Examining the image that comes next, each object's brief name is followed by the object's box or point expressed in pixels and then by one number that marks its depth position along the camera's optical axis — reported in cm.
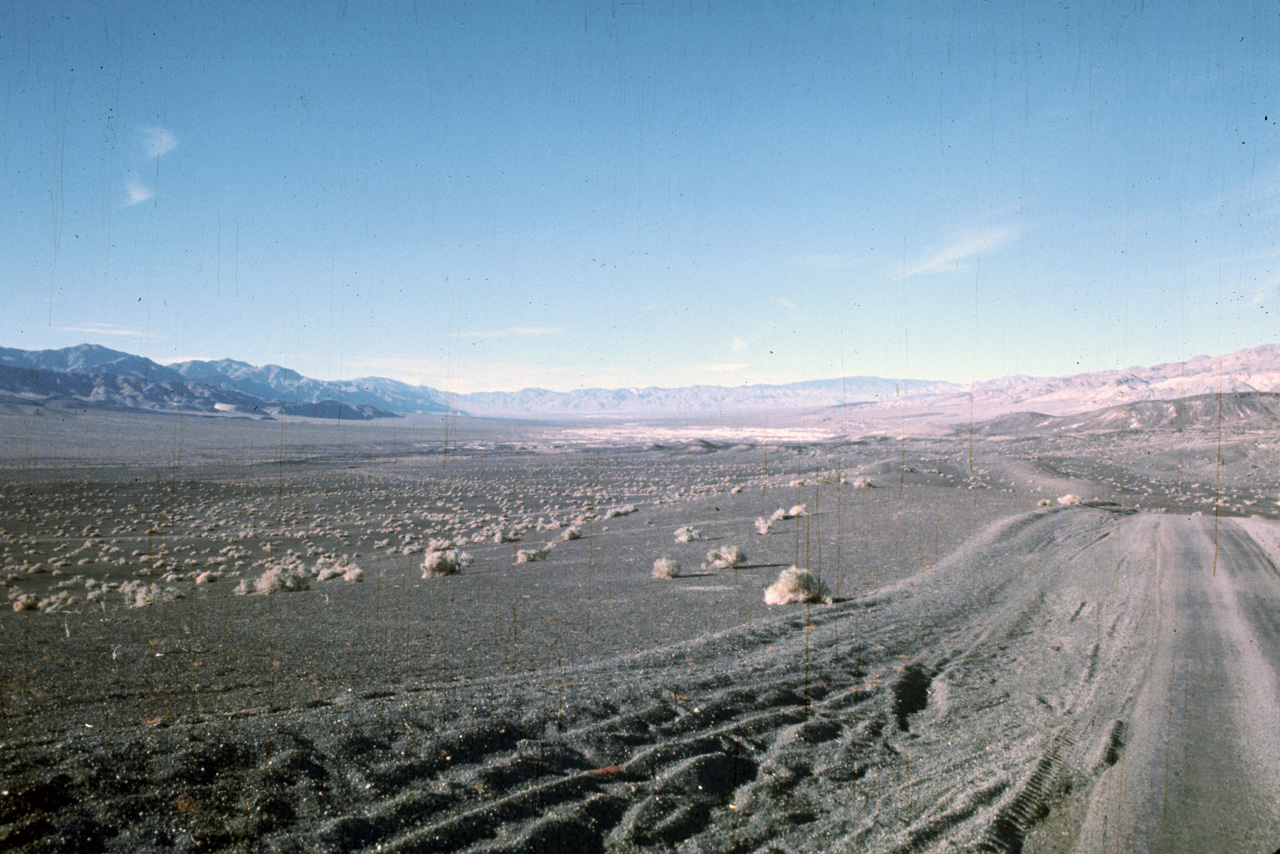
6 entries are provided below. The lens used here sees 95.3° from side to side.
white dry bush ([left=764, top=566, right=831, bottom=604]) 1034
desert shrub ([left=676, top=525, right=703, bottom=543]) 1738
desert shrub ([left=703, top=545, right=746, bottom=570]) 1375
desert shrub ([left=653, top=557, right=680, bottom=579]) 1291
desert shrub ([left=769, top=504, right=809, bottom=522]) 2081
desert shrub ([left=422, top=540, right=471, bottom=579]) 1370
